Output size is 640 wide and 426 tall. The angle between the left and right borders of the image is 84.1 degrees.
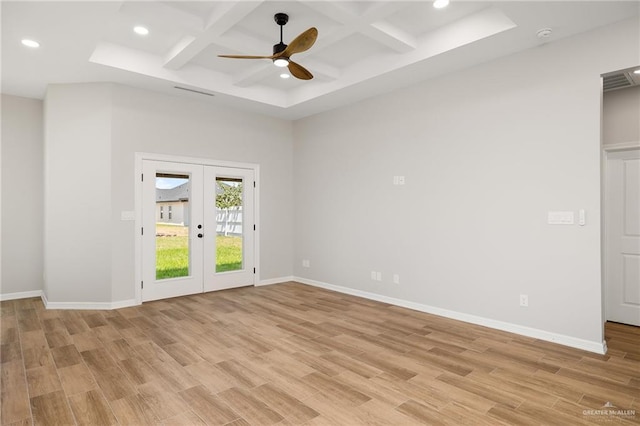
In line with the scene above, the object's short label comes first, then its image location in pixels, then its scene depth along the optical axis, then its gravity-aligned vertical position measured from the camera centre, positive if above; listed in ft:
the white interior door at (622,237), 13.75 -0.93
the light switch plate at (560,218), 11.74 -0.16
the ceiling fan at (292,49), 10.32 +5.21
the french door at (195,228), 17.53 -0.74
